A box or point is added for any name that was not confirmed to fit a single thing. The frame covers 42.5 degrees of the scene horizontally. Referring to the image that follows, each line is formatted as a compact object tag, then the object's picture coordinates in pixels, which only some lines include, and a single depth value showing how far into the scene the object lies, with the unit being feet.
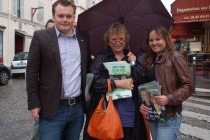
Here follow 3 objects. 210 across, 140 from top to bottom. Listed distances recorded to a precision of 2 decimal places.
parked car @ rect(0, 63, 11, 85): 41.81
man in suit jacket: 8.04
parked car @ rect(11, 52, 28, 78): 53.30
